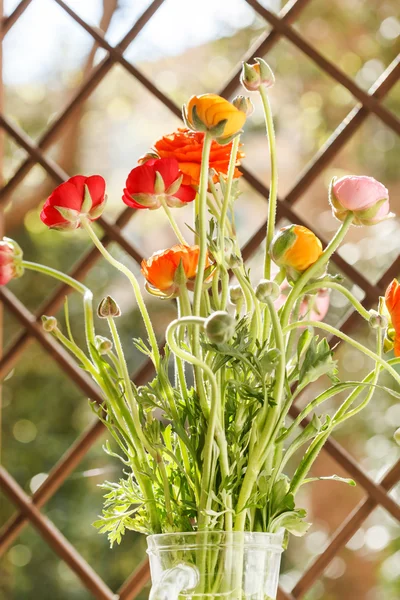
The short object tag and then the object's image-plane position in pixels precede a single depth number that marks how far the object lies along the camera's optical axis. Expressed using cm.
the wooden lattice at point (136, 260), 218
